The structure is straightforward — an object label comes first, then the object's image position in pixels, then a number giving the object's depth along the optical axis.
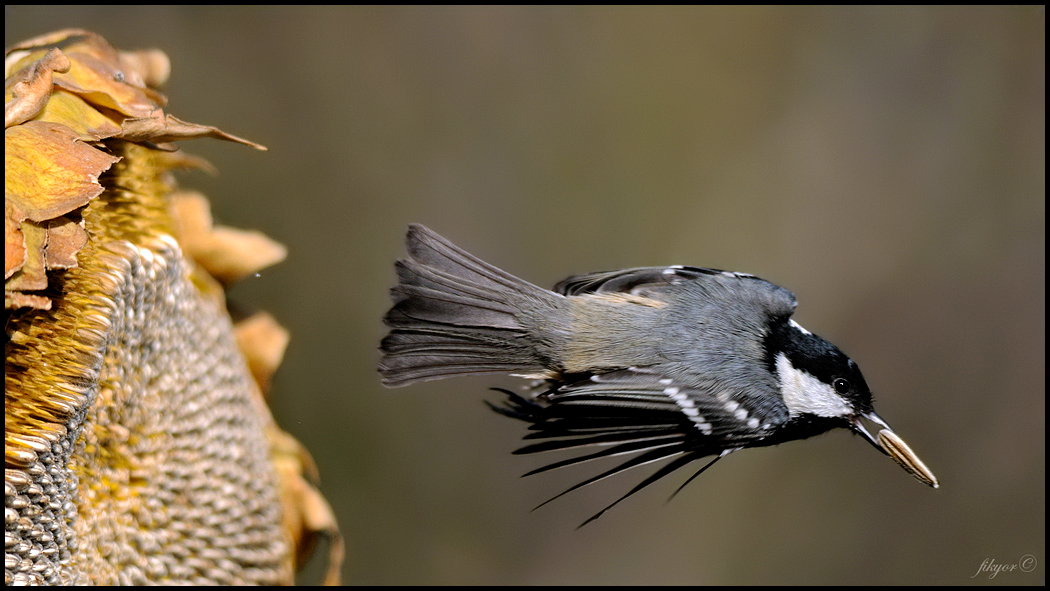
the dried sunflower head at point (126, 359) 2.73
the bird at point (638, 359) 2.77
